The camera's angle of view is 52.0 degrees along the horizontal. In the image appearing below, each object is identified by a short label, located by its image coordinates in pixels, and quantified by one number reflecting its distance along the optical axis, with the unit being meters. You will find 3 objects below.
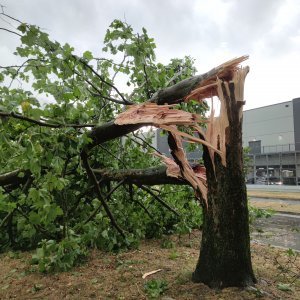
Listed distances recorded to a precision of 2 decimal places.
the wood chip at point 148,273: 3.71
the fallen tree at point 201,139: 2.56
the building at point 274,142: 24.62
